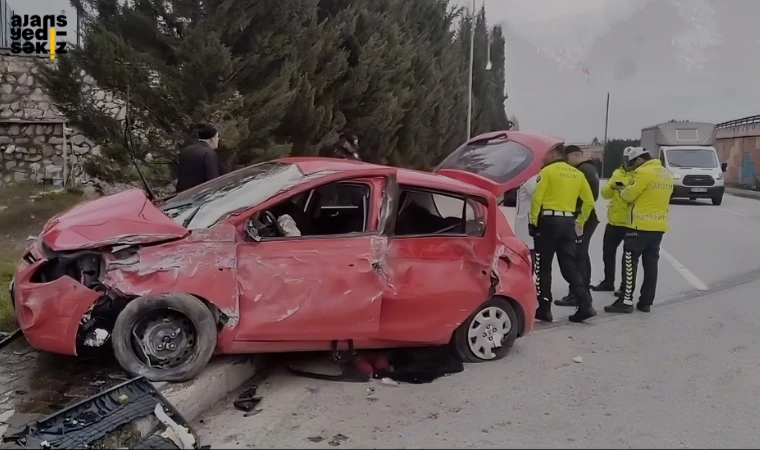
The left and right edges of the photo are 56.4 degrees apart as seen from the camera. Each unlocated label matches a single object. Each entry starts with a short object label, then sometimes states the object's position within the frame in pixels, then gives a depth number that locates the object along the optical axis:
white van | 21.27
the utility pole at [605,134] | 45.60
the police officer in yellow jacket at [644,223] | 7.30
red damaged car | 4.59
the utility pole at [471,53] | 25.48
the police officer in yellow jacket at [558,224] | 6.79
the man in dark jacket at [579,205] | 7.14
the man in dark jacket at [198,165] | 7.02
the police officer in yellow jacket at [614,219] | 7.65
